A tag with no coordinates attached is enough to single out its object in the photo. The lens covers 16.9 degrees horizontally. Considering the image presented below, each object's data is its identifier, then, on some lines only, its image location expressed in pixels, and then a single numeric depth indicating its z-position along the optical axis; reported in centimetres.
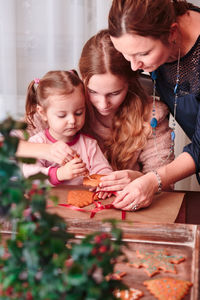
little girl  154
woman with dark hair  140
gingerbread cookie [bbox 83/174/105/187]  149
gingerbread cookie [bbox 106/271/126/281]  109
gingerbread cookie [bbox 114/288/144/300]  105
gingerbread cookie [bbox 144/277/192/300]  106
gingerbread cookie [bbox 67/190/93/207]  141
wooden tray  111
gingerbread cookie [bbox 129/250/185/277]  112
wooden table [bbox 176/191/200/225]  136
